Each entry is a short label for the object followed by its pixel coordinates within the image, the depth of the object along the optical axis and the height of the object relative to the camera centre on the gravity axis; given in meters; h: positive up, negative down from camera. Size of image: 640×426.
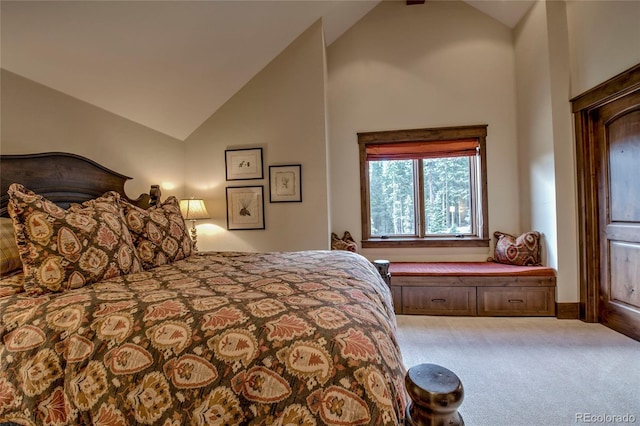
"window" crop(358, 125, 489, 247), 3.62 +0.35
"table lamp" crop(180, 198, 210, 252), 2.98 +0.09
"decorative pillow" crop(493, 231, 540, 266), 3.09 -0.44
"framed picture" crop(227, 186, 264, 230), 3.23 +0.11
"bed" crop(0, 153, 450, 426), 0.68 -0.36
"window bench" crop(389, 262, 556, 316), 2.88 -0.84
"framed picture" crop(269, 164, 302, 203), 3.16 +0.37
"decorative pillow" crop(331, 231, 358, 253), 3.50 -0.36
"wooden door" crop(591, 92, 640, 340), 2.31 -0.01
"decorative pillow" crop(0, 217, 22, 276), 1.34 -0.14
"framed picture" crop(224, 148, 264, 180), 3.21 +0.62
